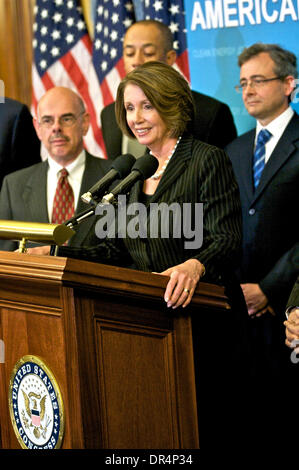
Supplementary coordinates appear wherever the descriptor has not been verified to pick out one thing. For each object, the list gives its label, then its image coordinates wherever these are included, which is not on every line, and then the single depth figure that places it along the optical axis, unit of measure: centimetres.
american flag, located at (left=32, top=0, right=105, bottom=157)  1076
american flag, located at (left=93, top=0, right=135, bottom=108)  1020
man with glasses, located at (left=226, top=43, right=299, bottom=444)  695
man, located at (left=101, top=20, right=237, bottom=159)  834
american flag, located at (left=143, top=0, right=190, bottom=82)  966
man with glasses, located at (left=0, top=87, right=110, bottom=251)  773
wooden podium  427
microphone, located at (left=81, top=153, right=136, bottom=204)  452
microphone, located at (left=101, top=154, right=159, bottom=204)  444
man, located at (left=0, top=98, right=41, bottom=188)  866
